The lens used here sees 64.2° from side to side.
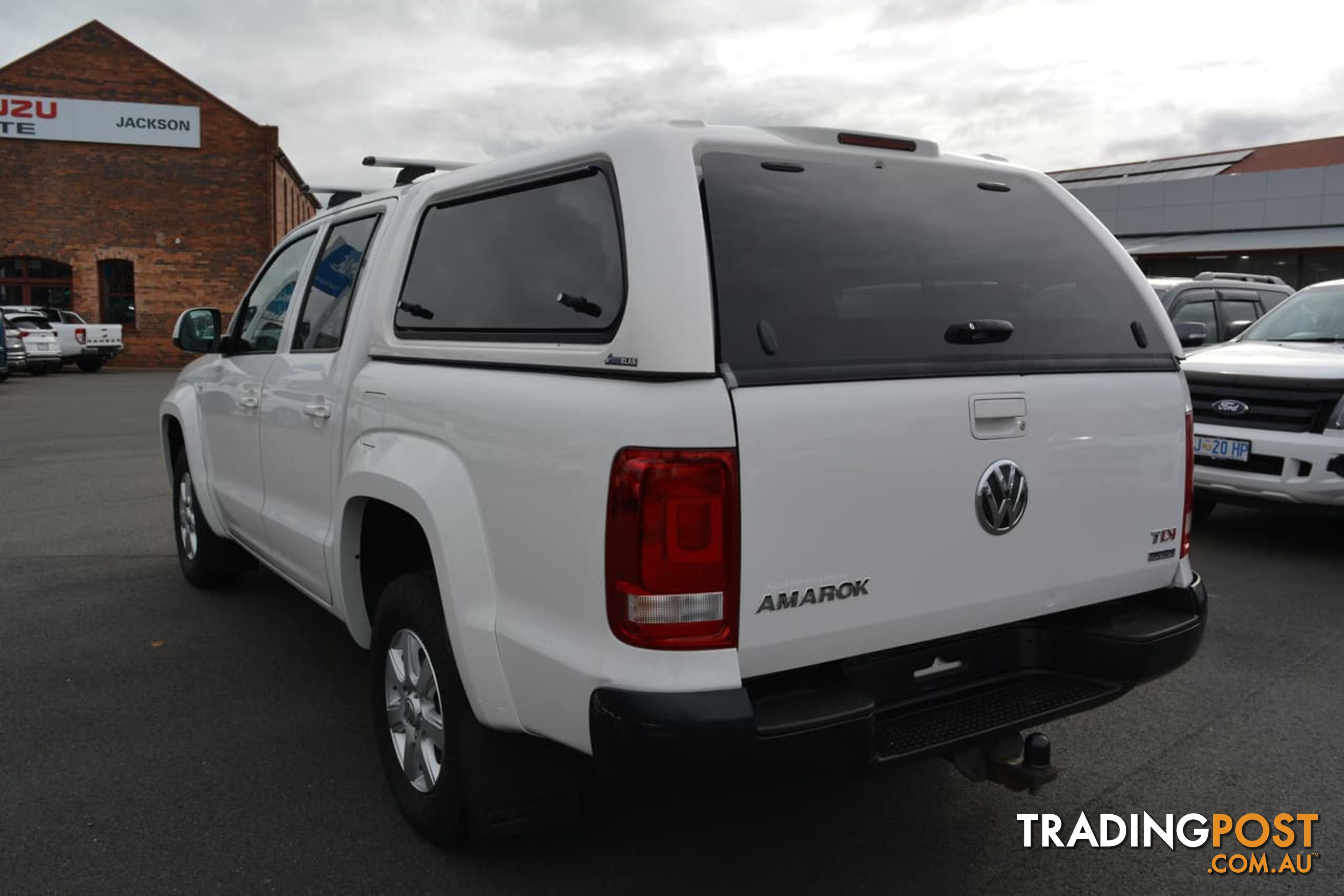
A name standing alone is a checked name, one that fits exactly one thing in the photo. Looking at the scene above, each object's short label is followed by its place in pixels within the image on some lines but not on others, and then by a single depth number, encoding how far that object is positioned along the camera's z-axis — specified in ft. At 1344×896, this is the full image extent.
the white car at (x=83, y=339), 89.51
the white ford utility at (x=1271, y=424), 20.77
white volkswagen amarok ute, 7.63
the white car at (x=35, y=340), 80.94
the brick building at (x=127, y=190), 100.68
